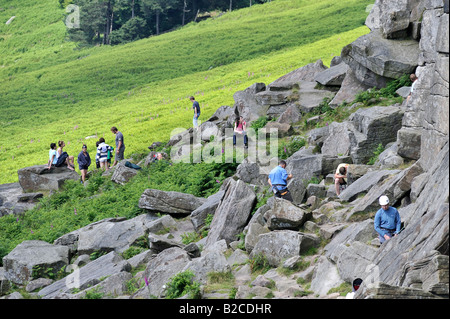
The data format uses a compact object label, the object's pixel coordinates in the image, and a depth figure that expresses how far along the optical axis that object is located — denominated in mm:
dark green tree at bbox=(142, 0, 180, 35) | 113250
